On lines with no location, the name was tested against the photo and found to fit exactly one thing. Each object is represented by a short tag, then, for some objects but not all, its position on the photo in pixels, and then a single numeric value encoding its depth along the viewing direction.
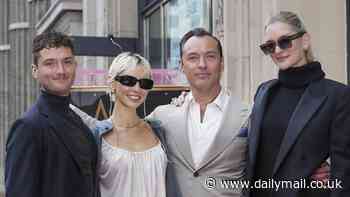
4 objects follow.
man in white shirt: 3.98
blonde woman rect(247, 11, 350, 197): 3.57
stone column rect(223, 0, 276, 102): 6.71
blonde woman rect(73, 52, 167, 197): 3.96
